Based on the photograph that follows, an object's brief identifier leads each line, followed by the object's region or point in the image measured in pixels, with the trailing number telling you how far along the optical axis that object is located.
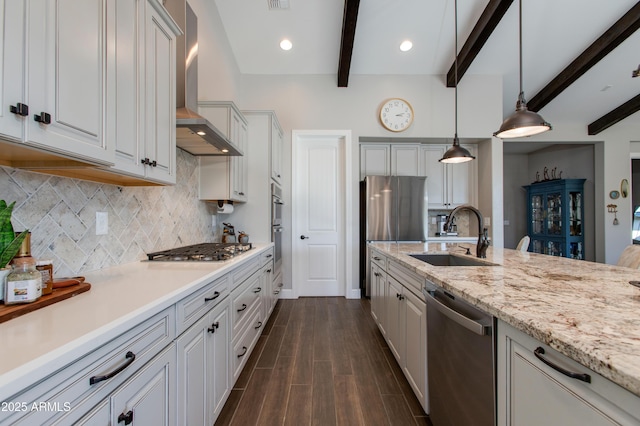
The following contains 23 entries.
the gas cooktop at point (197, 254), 1.67
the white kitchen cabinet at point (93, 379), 0.52
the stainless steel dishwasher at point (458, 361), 0.93
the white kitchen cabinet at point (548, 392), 0.53
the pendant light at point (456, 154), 2.33
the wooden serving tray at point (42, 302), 0.74
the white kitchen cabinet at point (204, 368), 1.08
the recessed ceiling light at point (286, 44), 3.39
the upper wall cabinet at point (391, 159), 4.15
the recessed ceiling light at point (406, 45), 3.44
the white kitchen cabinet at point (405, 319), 1.49
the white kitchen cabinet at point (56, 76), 0.71
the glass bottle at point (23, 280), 0.80
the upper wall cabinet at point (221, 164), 2.46
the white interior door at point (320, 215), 3.87
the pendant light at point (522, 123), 1.70
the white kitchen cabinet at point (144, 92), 1.12
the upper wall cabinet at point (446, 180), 4.21
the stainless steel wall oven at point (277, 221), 3.07
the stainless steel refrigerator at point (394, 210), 3.78
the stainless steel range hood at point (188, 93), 1.76
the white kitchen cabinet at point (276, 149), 3.16
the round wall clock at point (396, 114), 3.86
